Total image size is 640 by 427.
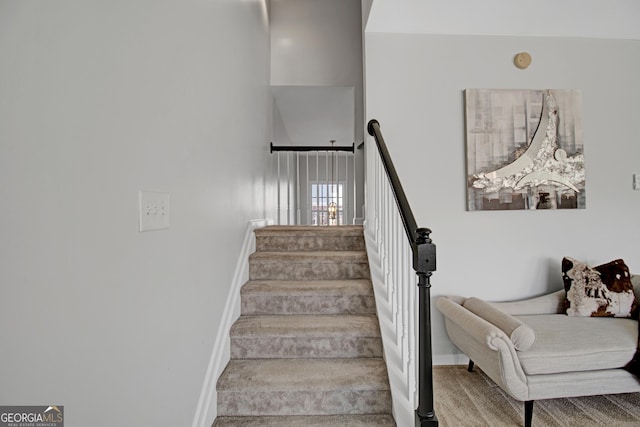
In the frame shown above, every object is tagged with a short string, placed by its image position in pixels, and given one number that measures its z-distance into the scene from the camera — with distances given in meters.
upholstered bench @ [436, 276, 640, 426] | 1.74
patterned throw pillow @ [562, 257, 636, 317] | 2.24
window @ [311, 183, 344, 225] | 8.56
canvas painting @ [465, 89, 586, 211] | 2.58
